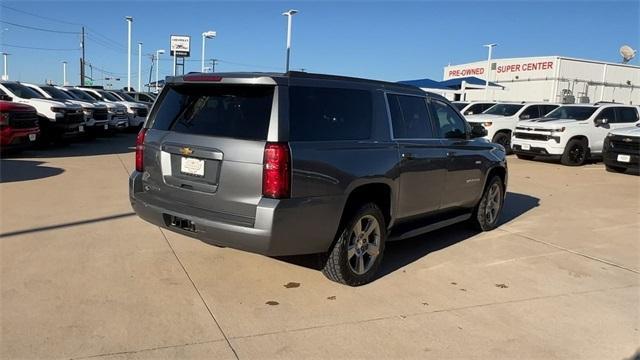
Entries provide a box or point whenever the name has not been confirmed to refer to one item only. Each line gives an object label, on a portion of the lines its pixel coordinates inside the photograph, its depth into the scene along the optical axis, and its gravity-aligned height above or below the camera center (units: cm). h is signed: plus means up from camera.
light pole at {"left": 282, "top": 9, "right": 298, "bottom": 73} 3321 +536
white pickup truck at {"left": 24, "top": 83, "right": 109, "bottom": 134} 1638 -4
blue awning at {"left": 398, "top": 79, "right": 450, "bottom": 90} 3331 +257
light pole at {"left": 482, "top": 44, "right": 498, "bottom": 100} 3473 +301
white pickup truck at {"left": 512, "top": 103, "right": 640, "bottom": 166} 1575 +5
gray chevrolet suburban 418 -39
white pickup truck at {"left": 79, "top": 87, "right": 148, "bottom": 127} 2133 +10
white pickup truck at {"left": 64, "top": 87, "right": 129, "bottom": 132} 1883 -8
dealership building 4125 +419
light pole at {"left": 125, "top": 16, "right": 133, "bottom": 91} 4412 +594
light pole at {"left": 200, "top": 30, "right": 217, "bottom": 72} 4841 +685
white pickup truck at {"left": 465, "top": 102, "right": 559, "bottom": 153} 1798 +42
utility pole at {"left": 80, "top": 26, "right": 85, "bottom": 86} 6354 +416
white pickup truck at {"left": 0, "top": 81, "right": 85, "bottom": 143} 1448 -20
